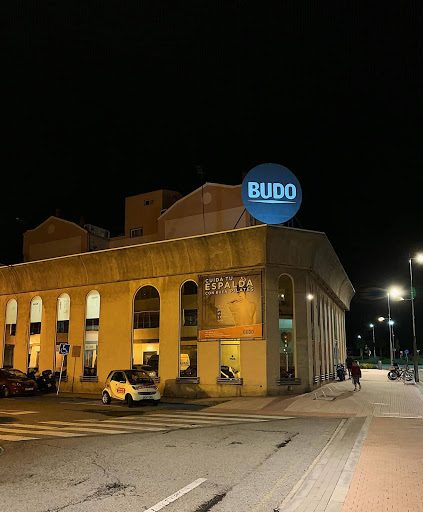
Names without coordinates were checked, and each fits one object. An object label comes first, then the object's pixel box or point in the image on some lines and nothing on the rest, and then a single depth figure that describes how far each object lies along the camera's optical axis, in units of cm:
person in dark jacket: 3774
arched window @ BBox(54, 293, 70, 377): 2978
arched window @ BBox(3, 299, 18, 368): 3300
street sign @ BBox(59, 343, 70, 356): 2514
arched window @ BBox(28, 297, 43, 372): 3148
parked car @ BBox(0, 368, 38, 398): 2544
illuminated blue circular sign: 2420
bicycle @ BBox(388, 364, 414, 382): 3156
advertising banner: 2366
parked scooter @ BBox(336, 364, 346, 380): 3359
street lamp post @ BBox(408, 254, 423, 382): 3187
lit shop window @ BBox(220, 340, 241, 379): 2374
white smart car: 2053
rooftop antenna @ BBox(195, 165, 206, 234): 2941
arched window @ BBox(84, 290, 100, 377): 2881
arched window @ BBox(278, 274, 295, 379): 2355
